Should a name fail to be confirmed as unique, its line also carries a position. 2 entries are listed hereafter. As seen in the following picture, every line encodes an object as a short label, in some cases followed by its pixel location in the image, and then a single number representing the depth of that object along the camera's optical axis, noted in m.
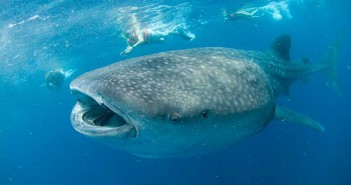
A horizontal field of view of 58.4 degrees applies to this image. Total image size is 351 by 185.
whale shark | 3.08
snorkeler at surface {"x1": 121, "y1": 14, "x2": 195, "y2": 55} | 16.88
